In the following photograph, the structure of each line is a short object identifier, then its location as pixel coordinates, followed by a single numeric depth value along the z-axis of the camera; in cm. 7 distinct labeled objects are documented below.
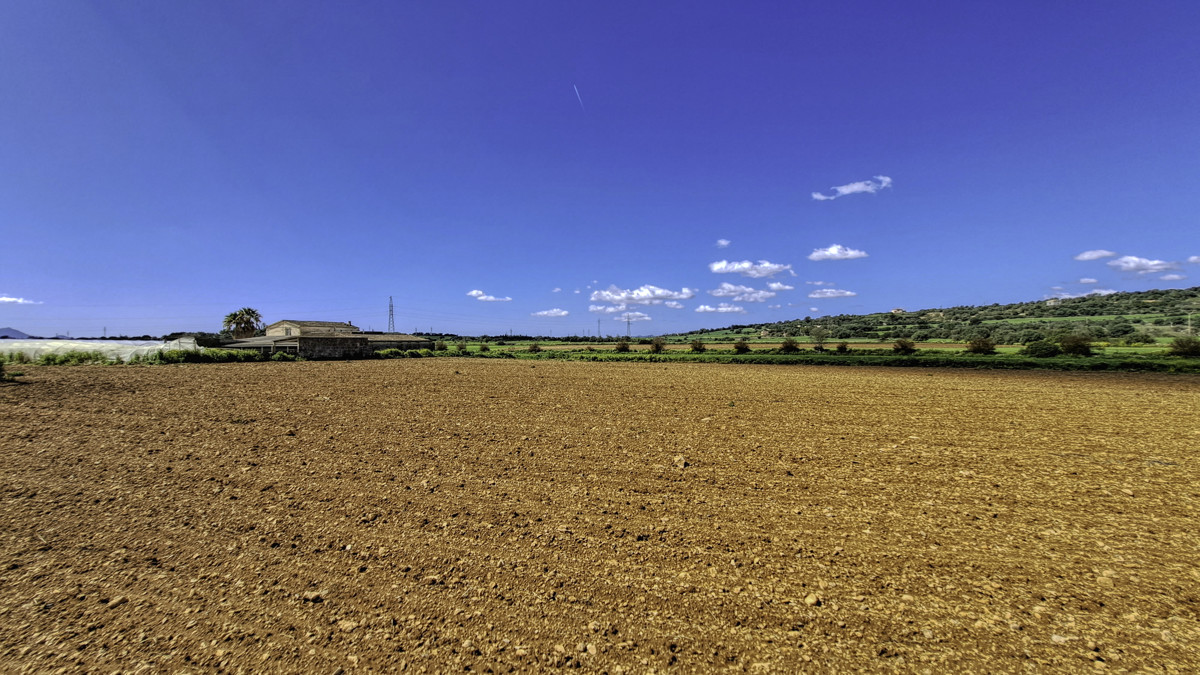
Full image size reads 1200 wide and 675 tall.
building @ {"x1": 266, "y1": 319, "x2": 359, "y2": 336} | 6303
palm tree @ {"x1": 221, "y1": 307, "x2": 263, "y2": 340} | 7894
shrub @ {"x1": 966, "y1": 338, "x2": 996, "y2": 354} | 4586
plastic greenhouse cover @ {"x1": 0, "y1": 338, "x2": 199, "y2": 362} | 3228
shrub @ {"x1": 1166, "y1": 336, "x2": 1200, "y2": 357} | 3478
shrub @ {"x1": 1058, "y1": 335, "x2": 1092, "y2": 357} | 4009
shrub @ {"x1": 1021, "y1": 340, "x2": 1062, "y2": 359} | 4122
